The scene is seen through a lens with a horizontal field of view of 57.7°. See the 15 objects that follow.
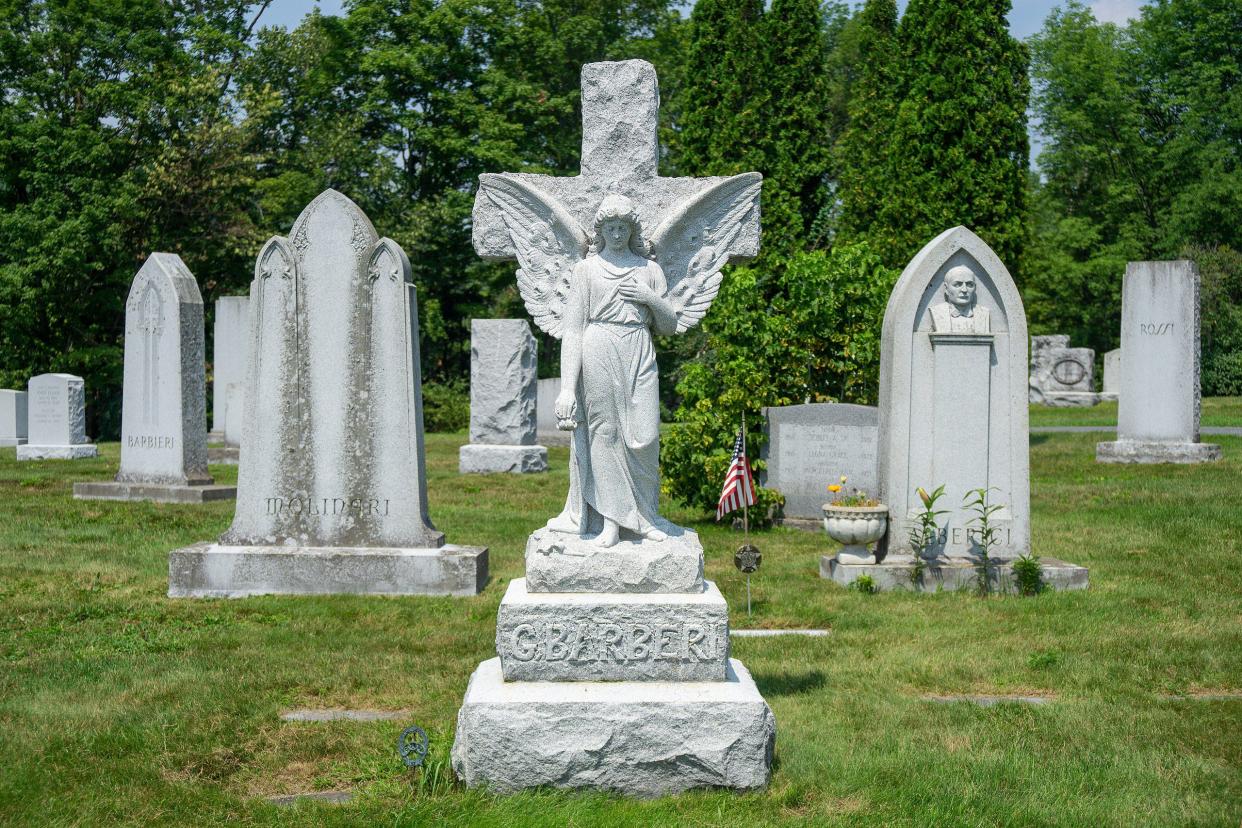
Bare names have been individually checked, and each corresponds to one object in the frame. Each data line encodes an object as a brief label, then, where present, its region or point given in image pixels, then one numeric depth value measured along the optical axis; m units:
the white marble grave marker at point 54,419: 18.69
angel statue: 4.98
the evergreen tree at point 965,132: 19.47
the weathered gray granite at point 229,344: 19.53
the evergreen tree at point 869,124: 24.86
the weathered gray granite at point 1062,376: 30.84
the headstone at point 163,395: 12.98
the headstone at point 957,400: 8.99
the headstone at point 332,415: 8.58
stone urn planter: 8.89
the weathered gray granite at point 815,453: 11.73
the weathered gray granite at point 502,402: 17.70
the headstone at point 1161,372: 15.65
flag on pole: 8.05
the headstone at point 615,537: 4.52
